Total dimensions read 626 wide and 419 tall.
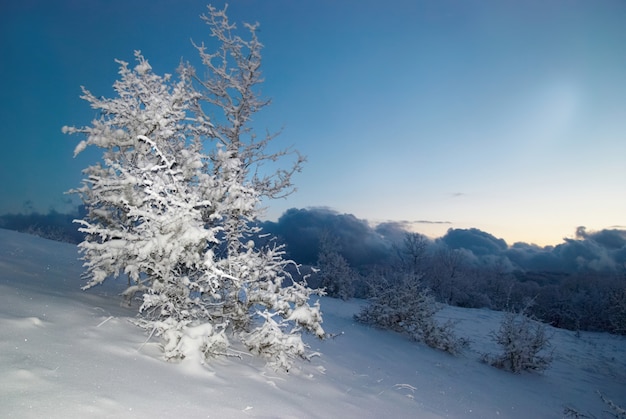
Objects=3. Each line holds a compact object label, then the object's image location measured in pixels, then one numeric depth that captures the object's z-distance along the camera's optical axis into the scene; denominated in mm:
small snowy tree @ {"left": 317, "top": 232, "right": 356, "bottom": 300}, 28125
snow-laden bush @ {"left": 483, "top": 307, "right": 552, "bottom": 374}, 12328
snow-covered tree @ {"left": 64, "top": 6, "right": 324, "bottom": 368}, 4008
